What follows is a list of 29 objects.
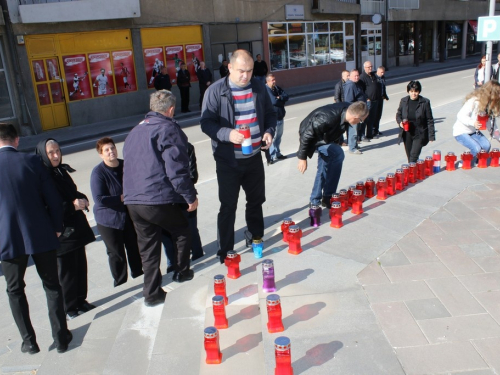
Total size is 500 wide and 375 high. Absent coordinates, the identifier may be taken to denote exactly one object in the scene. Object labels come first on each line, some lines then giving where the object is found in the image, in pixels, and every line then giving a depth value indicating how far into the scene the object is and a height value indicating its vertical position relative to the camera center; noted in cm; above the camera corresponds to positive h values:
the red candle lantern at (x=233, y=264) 441 -179
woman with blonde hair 711 -103
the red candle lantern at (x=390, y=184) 625 -168
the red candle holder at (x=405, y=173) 664 -166
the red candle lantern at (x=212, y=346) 323 -184
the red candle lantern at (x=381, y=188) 610 -169
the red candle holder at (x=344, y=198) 570 -166
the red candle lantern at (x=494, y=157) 726 -169
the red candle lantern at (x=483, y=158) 724 -168
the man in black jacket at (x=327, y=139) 567 -97
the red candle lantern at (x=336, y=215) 525 -170
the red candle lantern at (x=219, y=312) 362 -182
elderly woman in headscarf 436 -140
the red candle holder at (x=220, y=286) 396 -176
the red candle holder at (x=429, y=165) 706 -169
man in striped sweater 448 -62
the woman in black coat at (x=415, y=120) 758 -110
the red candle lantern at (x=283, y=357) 295 -177
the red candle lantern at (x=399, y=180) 645 -170
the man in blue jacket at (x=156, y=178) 394 -87
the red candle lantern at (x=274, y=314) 344 -177
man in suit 368 -112
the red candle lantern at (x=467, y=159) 718 -167
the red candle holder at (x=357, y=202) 559 -169
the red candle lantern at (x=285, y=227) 510 -173
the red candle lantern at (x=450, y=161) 714 -167
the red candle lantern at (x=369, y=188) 630 -173
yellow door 1642 -46
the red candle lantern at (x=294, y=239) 471 -173
